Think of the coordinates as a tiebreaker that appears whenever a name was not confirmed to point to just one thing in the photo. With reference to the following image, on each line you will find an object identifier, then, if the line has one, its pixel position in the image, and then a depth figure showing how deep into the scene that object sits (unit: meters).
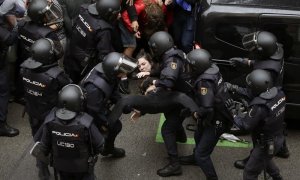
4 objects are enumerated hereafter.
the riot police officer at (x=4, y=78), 6.26
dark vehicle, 5.96
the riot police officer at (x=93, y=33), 6.08
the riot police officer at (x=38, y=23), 5.91
